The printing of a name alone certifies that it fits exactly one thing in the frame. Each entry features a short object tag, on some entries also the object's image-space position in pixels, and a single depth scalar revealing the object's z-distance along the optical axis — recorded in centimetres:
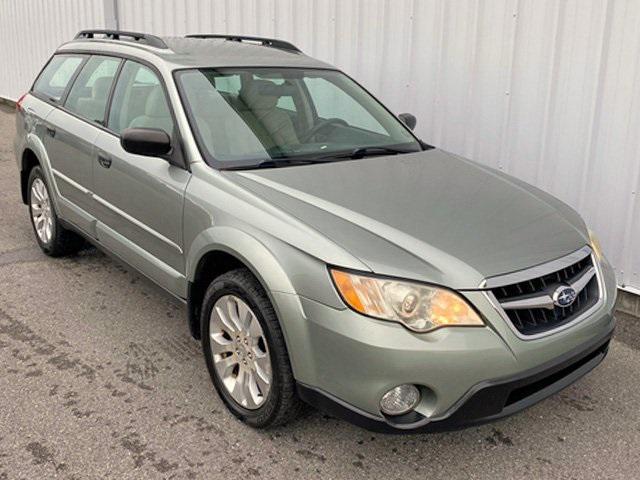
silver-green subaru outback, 235
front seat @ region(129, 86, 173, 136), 342
